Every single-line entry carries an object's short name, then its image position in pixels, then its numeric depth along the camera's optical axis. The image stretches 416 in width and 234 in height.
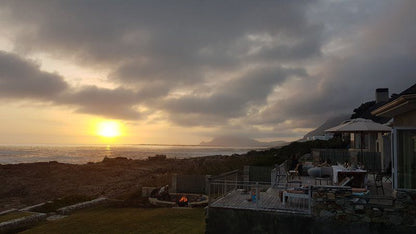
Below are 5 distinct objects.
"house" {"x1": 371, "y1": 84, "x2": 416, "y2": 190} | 7.74
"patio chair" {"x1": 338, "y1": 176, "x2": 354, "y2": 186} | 9.02
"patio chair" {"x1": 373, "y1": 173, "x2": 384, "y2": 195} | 9.83
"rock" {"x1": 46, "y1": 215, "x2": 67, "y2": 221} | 13.78
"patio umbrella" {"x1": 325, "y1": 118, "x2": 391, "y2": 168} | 12.04
